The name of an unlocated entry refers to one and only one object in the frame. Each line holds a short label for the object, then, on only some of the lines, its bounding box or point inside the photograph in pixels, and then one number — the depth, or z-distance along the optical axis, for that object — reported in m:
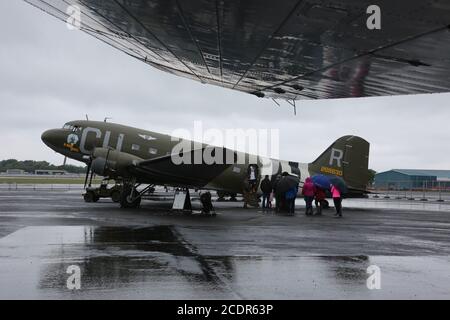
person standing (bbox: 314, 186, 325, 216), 20.19
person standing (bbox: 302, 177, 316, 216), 19.72
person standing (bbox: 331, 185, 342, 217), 18.83
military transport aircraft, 19.25
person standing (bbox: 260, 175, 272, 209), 22.28
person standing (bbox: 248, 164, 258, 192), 24.30
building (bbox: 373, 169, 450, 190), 99.49
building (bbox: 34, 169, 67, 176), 140.39
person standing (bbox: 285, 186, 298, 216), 20.06
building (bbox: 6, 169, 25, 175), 142.23
